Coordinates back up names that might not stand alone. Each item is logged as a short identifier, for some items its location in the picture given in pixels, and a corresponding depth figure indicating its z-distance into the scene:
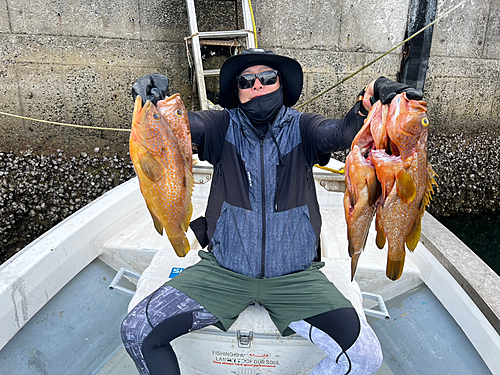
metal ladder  4.84
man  1.66
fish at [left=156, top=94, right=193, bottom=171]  1.54
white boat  1.87
